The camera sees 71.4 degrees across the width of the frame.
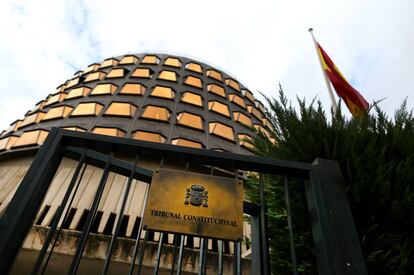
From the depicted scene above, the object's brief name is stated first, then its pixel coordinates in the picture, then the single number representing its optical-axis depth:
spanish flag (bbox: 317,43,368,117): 7.30
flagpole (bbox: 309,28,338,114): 6.98
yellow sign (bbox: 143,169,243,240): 1.90
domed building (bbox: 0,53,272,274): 10.17
